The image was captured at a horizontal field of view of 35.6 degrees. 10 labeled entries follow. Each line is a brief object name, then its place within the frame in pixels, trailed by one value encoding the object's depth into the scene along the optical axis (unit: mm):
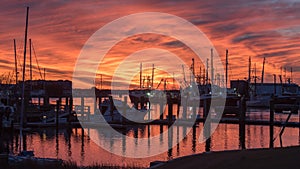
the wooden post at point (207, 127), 36403
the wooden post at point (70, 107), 54019
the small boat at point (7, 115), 41338
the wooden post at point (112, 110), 56988
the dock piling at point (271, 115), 36088
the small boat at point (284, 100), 79250
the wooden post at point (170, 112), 53250
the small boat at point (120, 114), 55969
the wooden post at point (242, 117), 38281
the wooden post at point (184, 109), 58488
